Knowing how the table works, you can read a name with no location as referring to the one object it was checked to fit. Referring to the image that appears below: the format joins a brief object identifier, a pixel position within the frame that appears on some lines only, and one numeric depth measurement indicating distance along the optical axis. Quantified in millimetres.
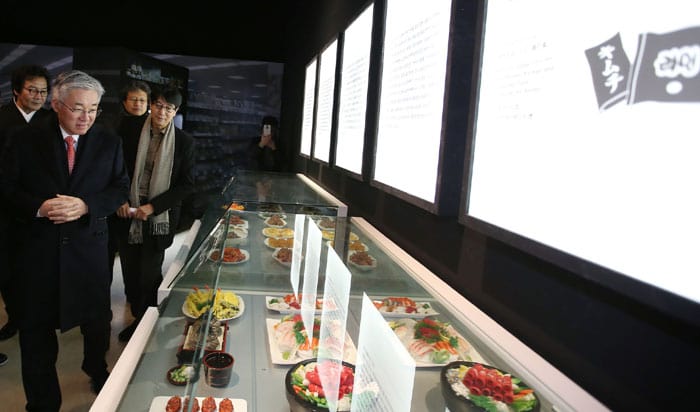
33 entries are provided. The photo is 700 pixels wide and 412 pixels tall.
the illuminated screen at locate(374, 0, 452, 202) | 1674
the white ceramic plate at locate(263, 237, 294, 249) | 1721
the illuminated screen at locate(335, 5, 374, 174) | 2701
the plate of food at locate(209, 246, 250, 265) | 1470
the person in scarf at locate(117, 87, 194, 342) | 3186
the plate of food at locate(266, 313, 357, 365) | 1158
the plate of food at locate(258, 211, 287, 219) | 2062
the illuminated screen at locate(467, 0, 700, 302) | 753
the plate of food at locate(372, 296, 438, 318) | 1017
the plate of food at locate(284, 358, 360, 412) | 896
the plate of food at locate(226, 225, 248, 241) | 1758
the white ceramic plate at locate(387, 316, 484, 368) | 800
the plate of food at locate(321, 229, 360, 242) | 1751
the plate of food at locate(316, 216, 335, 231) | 1889
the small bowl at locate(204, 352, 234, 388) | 1010
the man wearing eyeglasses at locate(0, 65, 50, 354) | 3158
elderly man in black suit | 2186
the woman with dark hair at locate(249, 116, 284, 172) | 6016
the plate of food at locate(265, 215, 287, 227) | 1933
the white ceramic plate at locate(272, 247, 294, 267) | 1650
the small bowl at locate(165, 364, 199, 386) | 912
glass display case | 934
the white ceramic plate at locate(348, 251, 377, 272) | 1421
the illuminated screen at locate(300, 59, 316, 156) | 4762
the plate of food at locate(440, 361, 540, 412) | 795
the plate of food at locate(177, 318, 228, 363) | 993
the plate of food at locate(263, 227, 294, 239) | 1819
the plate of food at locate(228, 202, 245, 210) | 2116
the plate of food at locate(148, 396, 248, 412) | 1007
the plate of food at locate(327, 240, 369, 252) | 1659
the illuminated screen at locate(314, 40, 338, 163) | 3721
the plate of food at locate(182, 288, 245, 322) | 1145
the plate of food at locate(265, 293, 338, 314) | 1413
